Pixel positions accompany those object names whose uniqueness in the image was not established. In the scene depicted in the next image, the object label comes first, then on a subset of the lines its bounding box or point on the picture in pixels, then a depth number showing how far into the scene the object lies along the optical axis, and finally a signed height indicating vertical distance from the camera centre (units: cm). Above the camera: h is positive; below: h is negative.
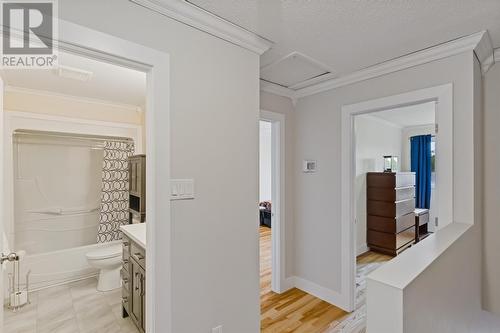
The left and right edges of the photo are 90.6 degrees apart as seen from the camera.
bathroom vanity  197 -93
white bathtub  311 -132
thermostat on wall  297 -1
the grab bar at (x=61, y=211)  336 -63
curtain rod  313 +43
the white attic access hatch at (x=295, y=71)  231 +98
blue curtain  551 -9
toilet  297 -120
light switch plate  147 -14
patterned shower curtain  359 -35
